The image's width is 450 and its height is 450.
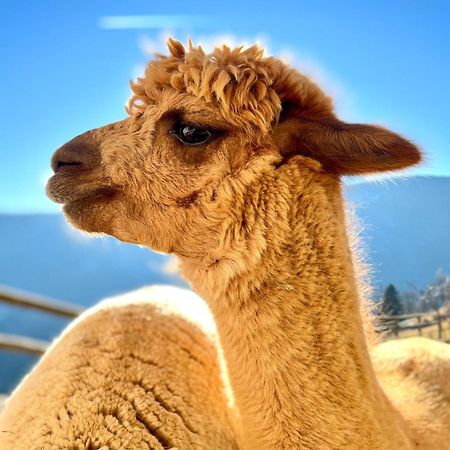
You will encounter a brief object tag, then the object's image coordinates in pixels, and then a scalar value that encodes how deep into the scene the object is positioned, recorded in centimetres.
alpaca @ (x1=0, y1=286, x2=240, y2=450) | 50
